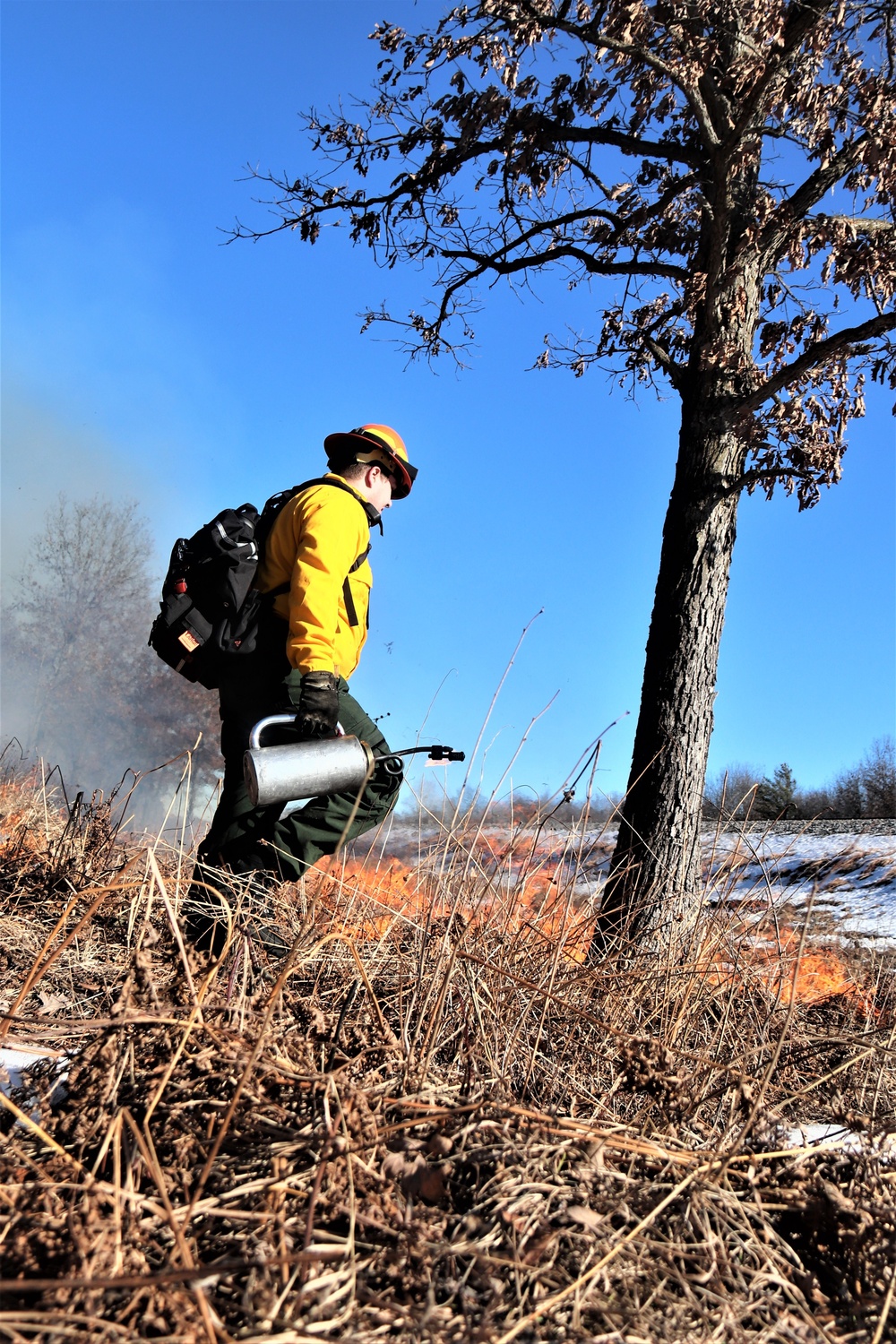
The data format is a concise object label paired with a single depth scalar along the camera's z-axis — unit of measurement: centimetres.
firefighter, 356
